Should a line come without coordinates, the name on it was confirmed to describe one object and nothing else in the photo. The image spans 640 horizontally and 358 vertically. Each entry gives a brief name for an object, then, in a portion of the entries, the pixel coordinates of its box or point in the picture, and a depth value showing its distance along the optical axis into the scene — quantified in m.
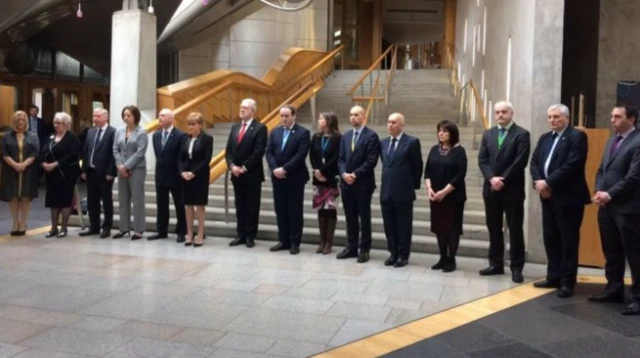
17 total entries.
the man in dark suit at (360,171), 6.35
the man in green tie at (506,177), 5.57
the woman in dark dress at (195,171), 6.97
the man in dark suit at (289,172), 6.75
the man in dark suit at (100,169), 7.45
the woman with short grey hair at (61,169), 7.46
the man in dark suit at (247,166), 6.92
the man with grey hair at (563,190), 5.10
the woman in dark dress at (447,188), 5.93
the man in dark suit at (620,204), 4.60
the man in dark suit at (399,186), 6.15
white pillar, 9.87
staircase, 7.05
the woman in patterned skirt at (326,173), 6.62
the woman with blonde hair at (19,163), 7.40
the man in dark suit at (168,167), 7.26
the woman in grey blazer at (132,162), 7.31
